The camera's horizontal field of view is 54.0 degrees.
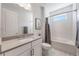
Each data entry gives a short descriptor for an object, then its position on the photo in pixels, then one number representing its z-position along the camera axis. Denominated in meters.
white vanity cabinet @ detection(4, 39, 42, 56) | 1.12
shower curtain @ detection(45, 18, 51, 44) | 1.39
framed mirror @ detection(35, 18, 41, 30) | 1.38
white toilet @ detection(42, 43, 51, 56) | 1.34
